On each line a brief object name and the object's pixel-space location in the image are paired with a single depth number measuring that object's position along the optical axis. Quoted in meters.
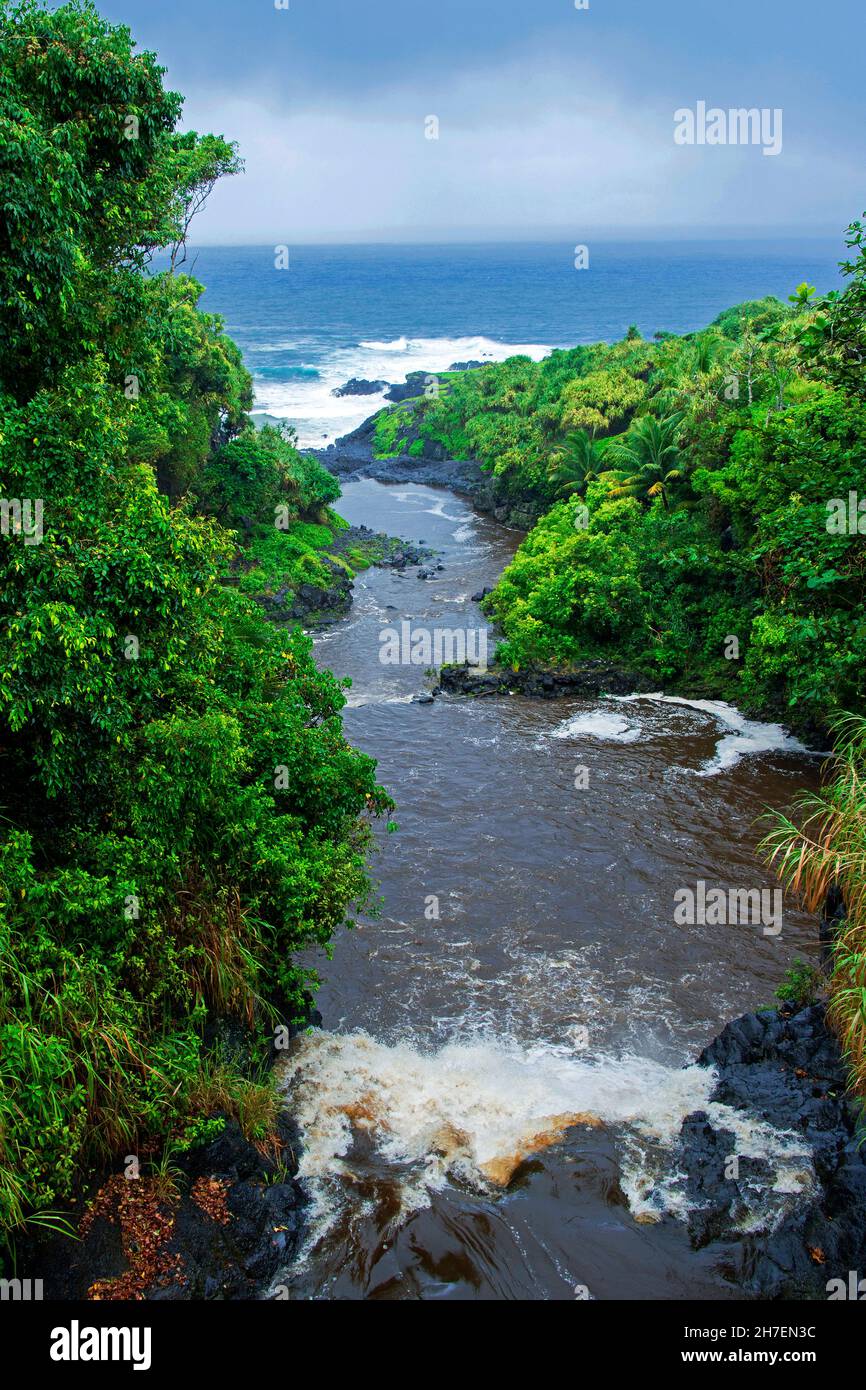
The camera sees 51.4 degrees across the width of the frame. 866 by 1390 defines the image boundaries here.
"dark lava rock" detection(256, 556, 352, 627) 35.47
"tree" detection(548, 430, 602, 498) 40.88
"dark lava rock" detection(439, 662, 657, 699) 28.12
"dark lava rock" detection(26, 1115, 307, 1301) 8.94
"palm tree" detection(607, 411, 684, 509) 32.81
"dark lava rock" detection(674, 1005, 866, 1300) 9.67
